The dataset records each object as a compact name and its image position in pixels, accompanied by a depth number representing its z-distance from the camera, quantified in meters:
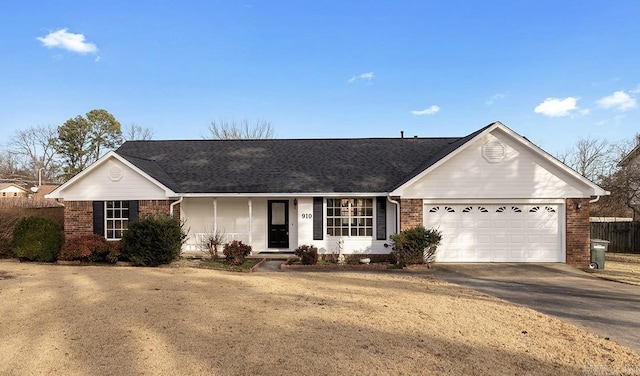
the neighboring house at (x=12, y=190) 51.71
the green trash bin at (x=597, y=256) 14.80
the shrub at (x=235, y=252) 14.52
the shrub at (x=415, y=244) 13.97
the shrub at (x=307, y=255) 14.54
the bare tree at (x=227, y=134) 44.00
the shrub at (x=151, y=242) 13.91
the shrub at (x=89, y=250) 14.67
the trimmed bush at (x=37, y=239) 14.88
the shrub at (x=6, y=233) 16.41
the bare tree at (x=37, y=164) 56.97
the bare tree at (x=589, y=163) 36.00
